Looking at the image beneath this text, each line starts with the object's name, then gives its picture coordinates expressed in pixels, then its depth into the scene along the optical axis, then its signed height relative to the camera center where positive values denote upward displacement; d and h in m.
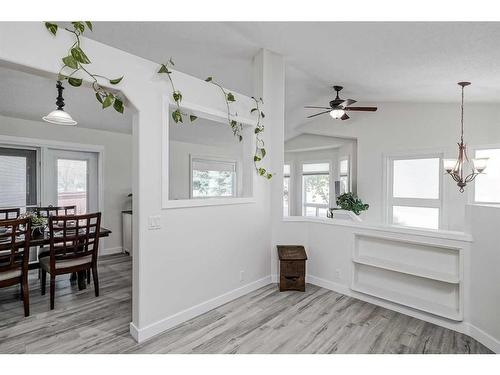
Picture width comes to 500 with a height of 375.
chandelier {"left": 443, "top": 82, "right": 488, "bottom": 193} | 3.60 +0.31
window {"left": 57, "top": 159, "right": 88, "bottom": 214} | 4.30 +0.02
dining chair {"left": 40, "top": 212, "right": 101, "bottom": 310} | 2.72 -0.76
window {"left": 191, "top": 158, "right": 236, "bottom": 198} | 5.77 +0.18
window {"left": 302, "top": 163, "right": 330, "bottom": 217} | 7.09 -0.09
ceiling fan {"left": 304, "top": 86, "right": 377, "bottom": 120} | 4.06 +1.25
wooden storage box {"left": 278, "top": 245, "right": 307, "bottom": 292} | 3.19 -1.06
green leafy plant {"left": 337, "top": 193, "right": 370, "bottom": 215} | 5.30 -0.37
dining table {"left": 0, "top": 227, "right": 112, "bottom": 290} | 2.41 -0.59
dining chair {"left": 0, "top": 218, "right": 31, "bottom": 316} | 2.42 -0.77
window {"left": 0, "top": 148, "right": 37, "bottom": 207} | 3.77 +0.11
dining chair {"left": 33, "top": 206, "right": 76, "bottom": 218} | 3.70 -0.38
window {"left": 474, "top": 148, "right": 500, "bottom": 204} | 4.23 +0.09
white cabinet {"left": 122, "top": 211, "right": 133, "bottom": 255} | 4.67 -0.82
